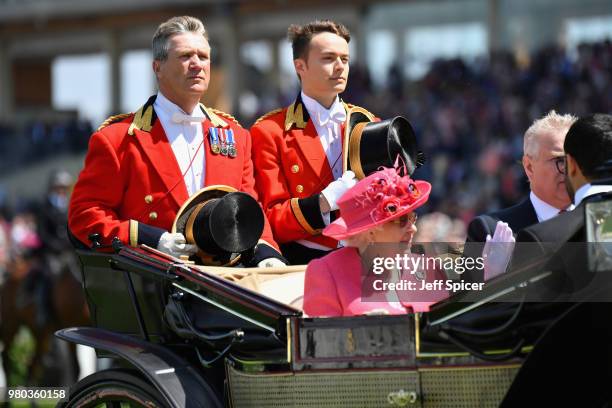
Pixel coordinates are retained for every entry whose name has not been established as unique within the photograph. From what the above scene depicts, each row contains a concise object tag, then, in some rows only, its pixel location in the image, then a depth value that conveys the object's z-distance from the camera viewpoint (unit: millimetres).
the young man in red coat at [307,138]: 10047
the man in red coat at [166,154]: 9531
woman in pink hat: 7613
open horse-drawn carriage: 6852
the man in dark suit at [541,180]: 9016
